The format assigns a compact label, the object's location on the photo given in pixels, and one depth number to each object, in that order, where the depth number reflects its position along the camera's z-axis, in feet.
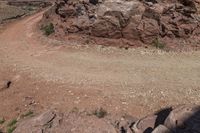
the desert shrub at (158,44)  21.53
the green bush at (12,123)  16.80
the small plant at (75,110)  16.66
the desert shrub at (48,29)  24.93
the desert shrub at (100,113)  16.21
